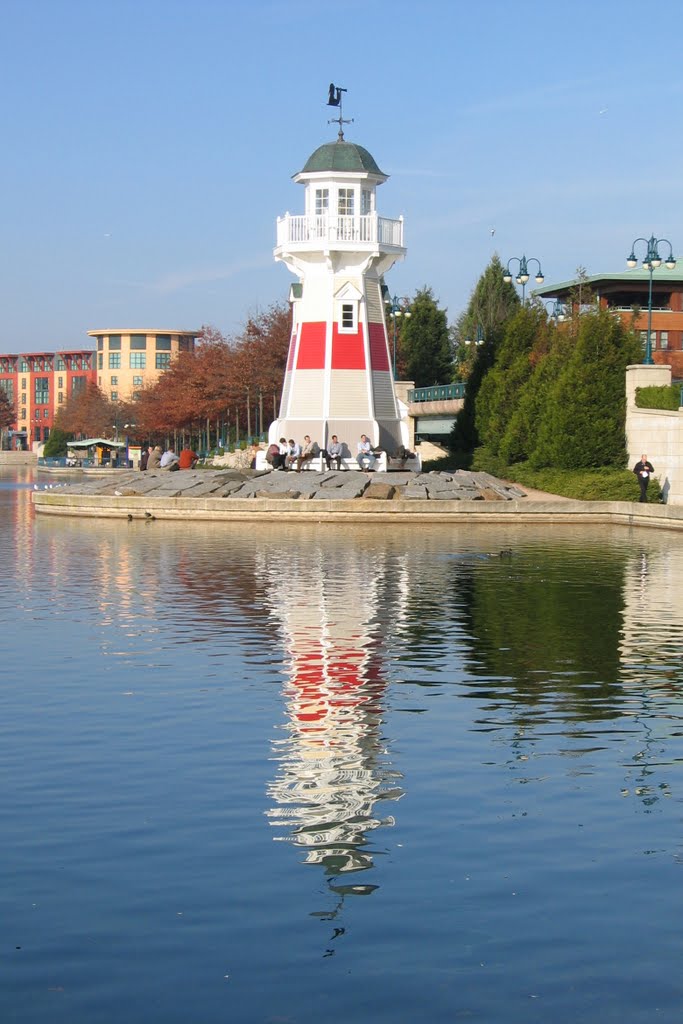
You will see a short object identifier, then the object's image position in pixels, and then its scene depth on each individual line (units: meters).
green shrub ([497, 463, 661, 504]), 41.97
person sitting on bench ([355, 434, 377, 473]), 50.50
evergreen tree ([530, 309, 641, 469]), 44.19
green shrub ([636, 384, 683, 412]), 42.12
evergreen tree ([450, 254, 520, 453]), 88.06
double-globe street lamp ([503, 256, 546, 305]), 52.12
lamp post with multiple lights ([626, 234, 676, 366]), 41.78
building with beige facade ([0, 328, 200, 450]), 196.38
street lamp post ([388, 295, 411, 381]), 62.94
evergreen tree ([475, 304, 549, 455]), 51.56
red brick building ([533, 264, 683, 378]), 95.12
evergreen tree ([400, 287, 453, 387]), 93.06
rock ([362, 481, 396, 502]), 41.41
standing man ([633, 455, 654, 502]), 40.16
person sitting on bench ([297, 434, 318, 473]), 49.66
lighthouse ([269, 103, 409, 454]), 51.69
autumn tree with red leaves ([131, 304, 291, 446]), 86.56
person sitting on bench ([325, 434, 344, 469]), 49.72
